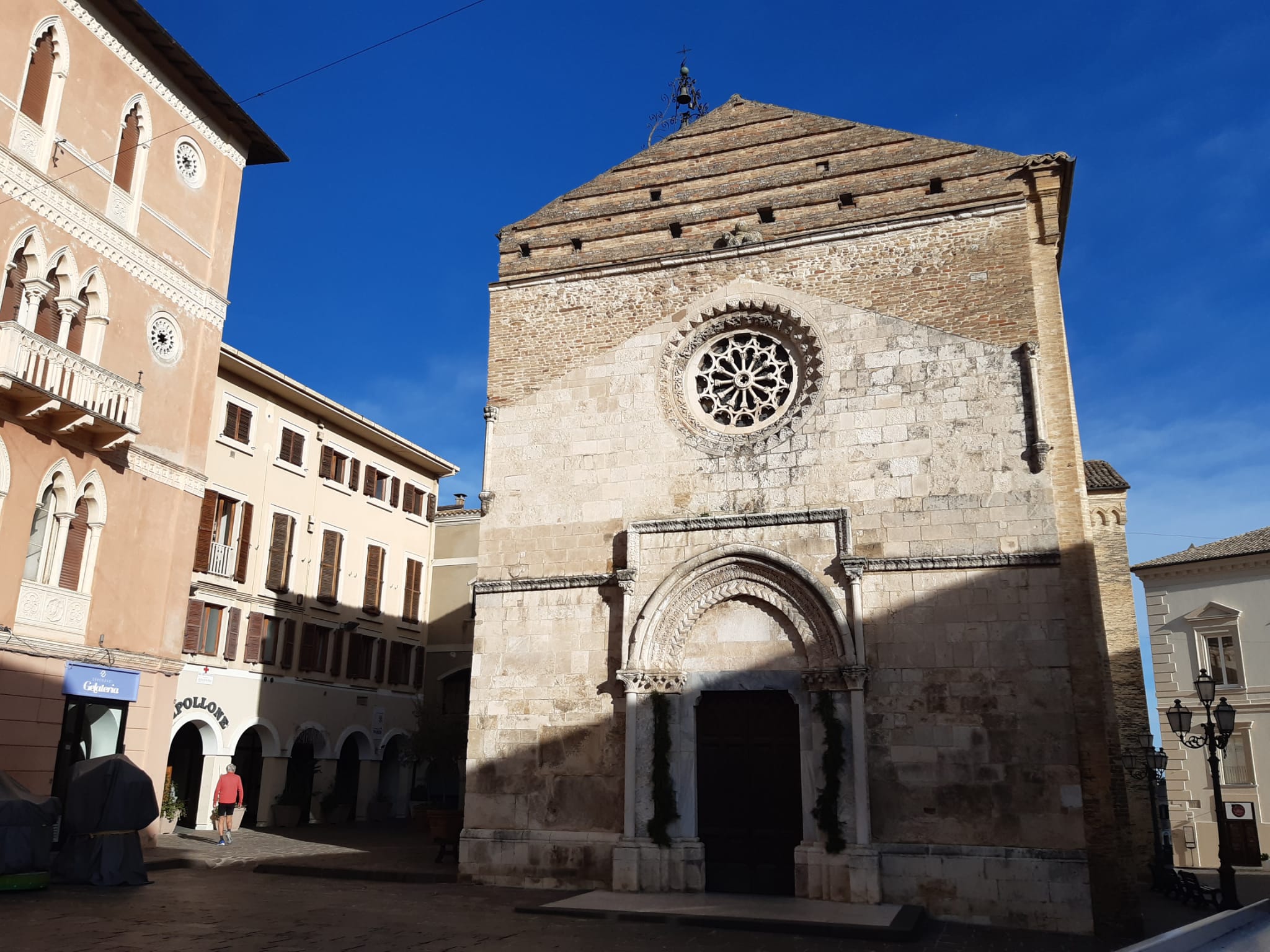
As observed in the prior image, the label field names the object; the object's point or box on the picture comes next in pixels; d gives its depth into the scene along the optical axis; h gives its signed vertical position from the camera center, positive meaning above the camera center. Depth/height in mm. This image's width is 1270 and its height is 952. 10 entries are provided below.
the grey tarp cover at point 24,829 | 11430 -945
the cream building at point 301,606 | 22891 +3623
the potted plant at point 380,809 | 27531 -1568
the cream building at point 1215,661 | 28828 +3018
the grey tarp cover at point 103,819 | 12484 -879
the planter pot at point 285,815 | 24141 -1539
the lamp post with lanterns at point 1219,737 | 13703 +370
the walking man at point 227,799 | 18938 -930
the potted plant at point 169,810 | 19641 -1214
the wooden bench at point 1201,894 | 15031 -1982
